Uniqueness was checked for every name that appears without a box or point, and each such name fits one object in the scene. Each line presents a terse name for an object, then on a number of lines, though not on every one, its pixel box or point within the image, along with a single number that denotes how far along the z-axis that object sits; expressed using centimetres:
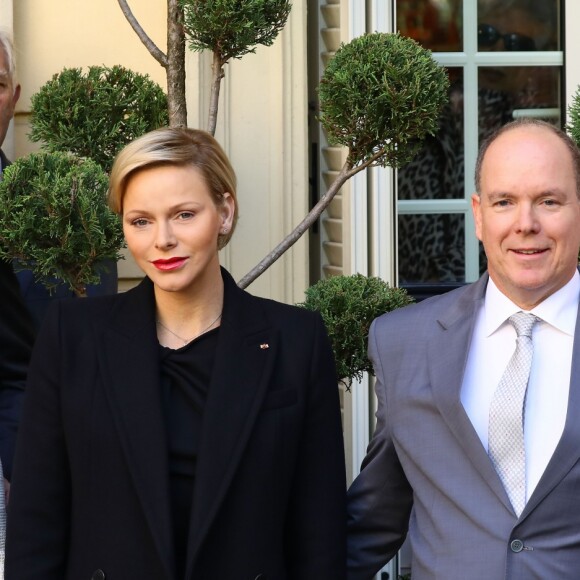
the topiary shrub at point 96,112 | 609
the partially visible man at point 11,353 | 534
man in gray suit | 416
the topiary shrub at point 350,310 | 584
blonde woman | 433
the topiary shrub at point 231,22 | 559
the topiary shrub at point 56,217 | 529
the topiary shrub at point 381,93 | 566
